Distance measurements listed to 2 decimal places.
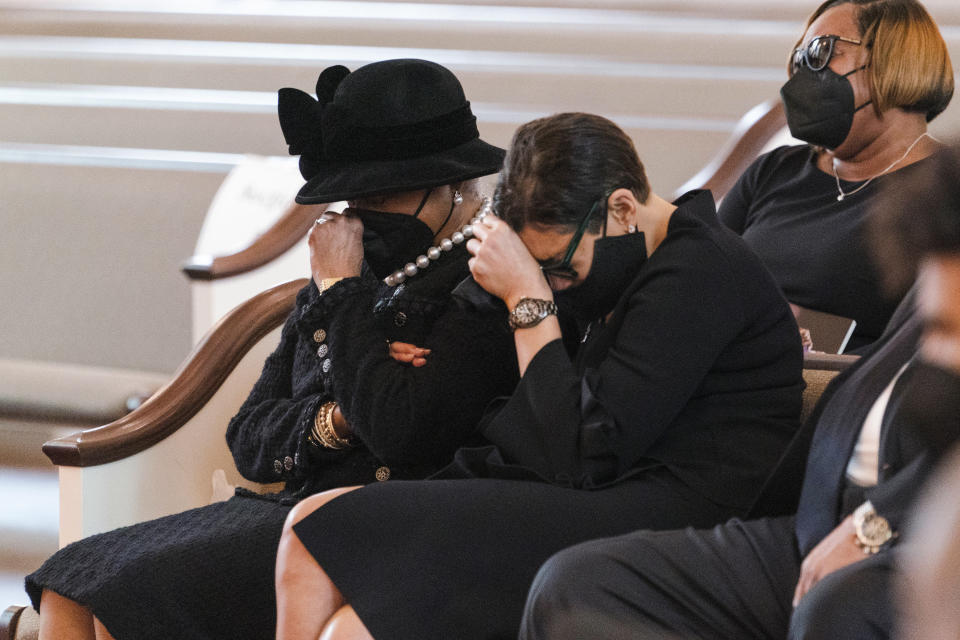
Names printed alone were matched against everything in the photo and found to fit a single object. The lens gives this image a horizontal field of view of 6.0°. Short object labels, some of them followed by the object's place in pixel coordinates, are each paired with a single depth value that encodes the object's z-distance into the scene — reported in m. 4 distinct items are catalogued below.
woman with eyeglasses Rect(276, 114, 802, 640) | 11.59
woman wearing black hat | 11.85
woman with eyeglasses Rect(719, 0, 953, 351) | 12.17
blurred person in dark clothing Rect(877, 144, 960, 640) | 11.11
